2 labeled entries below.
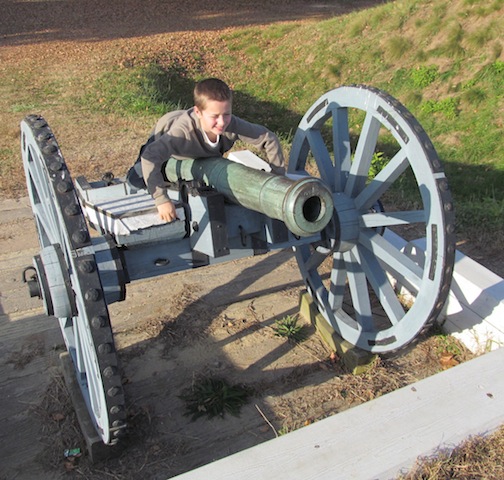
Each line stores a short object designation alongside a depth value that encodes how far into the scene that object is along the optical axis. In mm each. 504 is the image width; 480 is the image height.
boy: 2830
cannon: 2275
